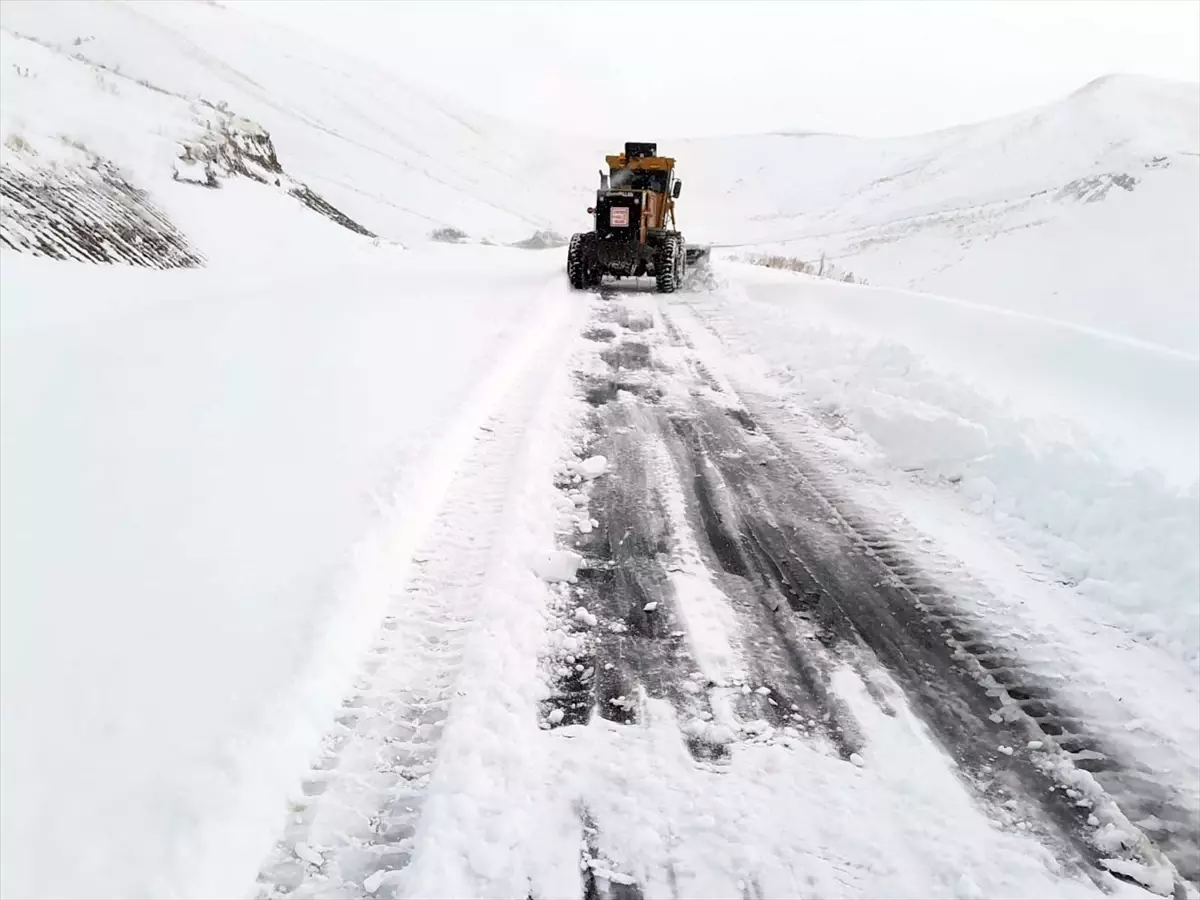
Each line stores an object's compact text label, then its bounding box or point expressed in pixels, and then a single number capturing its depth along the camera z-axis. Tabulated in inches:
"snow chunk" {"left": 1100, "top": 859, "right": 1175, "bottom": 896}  84.8
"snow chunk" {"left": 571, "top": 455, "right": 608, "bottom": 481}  192.5
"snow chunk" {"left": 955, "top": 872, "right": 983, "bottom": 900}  81.4
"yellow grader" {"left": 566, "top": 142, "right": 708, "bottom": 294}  583.2
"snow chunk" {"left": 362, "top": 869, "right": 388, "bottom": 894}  79.9
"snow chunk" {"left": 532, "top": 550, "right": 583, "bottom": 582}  141.8
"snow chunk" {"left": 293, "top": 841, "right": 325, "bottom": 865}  83.2
